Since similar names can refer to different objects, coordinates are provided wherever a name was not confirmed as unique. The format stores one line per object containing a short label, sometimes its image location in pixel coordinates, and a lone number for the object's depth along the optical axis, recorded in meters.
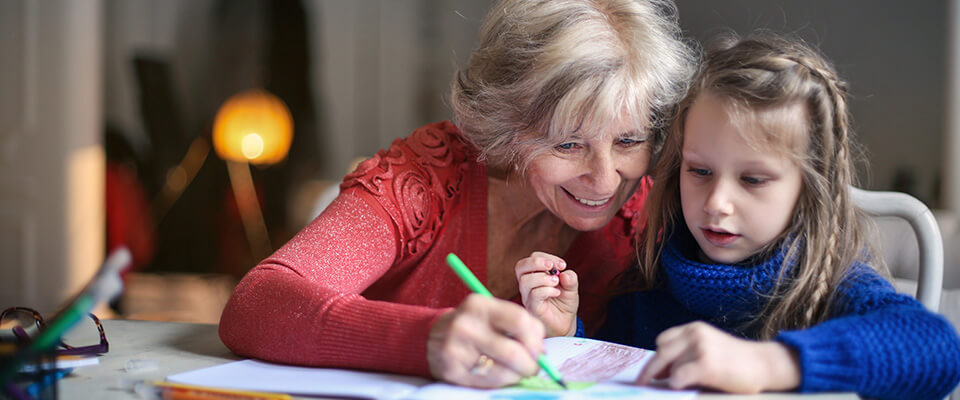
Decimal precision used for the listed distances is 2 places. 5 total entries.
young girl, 1.01
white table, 0.81
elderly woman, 0.91
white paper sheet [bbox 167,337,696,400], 0.75
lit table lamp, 4.30
